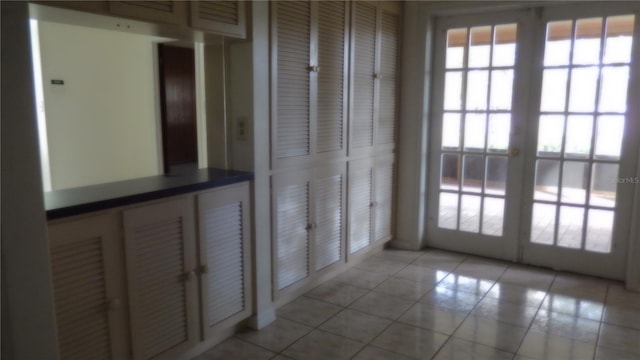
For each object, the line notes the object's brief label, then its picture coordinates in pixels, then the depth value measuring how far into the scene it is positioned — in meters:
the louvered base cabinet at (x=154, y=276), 1.74
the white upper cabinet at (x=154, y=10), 1.79
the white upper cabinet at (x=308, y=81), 2.61
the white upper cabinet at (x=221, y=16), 2.11
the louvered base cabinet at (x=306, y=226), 2.75
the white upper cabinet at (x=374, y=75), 3.31
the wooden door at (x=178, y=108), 2.58
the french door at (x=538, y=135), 3.27
